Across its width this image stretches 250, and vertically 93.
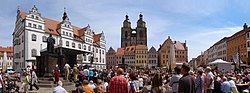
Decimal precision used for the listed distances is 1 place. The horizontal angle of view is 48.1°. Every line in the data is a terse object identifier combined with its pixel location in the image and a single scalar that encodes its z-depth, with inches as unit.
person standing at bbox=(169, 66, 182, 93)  311.9
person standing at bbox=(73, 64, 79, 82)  867.4
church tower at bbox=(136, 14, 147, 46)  5610.2
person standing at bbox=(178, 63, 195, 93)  239.0
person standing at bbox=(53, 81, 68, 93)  367.2
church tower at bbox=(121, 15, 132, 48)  5767.7
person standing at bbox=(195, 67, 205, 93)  311.1
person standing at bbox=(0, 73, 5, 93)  431.2
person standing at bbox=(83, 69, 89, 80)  841.5
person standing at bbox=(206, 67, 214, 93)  455.5
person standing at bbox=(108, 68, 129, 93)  308.3
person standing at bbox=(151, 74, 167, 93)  315.6
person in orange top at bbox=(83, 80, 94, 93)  367.9
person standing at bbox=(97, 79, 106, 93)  430.5
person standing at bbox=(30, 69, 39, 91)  698.8
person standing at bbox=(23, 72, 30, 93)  648.4
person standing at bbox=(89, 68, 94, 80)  869.8
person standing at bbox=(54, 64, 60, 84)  752.8
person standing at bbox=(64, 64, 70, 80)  873.5
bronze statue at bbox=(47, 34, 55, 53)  952.3
